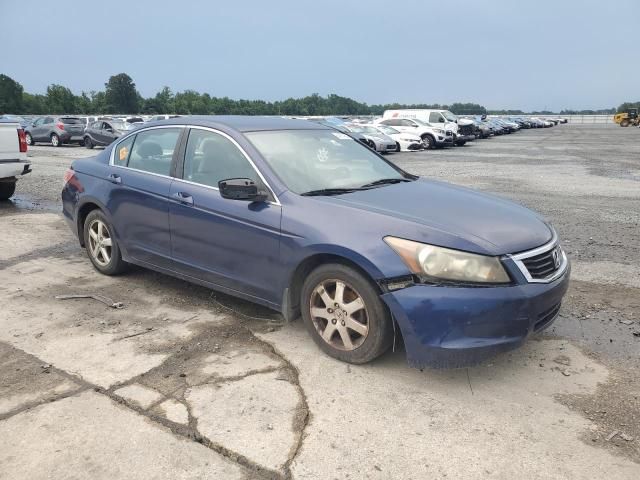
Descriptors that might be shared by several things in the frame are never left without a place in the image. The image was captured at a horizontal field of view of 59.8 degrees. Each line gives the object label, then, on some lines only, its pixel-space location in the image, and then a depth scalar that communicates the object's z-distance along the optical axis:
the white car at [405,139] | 27.64
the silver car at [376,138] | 24.59
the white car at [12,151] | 9.16
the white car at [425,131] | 28.69
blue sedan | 3.24
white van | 31.94
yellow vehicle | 69.25
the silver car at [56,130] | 28.59
